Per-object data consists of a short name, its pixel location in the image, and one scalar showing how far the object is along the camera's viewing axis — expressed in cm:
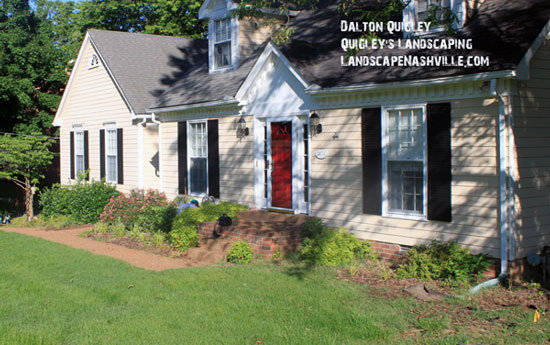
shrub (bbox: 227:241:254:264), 1005
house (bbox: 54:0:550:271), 827
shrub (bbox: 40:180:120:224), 1611
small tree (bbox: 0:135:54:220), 1614
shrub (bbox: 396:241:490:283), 813
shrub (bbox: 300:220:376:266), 953
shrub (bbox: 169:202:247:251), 1129
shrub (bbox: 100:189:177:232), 1322
